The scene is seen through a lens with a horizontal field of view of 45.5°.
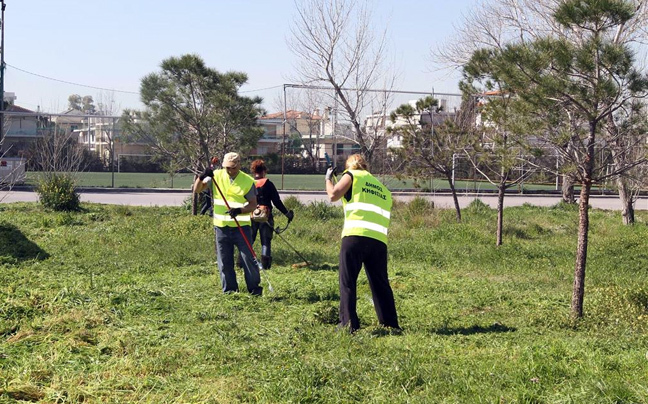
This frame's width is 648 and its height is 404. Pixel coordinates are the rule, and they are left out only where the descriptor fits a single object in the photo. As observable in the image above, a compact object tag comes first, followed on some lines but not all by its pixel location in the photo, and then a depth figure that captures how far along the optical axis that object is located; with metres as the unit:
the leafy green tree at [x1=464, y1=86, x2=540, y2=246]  8.83
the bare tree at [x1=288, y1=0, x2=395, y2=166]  19.66
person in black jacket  11.12
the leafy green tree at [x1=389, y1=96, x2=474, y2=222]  17.42
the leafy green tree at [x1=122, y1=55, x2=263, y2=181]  19.19
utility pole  24.83
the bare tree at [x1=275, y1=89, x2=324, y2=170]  39.41
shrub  19.06
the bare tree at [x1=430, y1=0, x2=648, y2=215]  8.19
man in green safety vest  9.11
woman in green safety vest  7.31
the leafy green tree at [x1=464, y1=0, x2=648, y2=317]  7.55
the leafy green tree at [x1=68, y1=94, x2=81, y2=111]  74.48
